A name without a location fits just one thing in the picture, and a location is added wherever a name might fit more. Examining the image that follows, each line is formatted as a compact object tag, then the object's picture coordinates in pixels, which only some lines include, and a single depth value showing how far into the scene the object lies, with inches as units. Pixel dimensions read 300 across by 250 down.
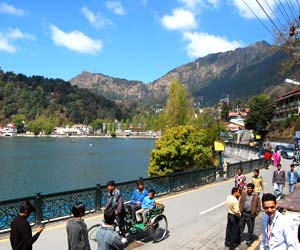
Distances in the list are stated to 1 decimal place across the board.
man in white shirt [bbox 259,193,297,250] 130.7
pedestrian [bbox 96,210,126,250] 167.3
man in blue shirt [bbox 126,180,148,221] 282.6
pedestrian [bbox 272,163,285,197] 421.0
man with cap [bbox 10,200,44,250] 163.4
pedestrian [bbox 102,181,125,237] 262.1
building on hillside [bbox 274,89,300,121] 1949.1
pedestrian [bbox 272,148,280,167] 800.7
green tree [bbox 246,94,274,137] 2175.9
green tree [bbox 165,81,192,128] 1568.4
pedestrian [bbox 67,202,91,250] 173.1
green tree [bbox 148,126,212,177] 739.1
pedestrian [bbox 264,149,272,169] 880.6
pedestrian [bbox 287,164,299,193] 446.5
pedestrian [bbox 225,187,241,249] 259.5
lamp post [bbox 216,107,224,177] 695.4
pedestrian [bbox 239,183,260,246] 272.5
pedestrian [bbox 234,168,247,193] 361.3
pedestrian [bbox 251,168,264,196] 357.9
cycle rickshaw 274.2
